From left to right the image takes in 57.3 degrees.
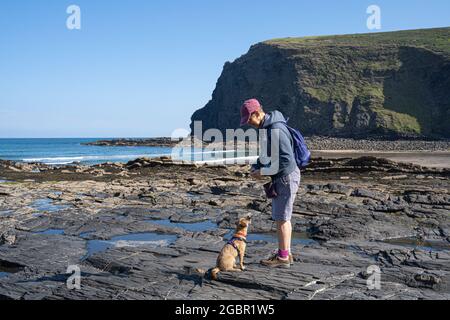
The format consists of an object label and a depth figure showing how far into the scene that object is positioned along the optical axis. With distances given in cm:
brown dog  657
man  638
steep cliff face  8775
